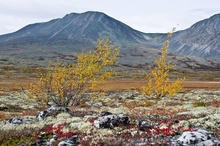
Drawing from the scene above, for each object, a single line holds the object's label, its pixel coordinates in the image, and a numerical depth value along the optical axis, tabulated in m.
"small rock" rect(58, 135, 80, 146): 12.20
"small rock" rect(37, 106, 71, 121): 19.33
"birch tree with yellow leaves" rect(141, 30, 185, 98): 42.59
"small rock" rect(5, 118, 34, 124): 17.68
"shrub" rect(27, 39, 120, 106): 33.16
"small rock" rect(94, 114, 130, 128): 14.99
